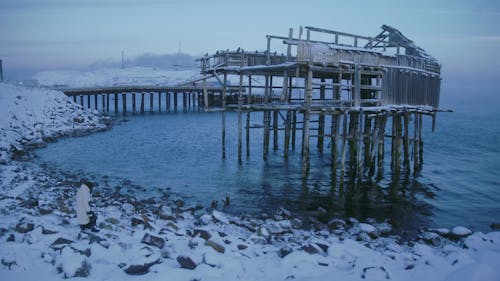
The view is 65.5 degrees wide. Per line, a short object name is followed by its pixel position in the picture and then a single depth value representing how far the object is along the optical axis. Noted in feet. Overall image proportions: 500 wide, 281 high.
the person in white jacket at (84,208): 32.73
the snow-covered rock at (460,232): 41.35
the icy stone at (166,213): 41.96
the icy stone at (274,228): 39.21
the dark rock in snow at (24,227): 30.60
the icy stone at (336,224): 43.31
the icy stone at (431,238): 40.16
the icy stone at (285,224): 40.60
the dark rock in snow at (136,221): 37.35
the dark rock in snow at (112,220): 37.18
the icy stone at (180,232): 35.39
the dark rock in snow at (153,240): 31.09
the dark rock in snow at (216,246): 30.81
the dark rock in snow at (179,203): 50.16
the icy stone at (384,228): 42.01
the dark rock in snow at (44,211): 37.01
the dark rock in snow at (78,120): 126.55
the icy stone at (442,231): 42.57
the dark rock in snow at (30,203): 39.88
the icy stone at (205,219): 41.06
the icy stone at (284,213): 46.88
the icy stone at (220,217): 41.63
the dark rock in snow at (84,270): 24.68
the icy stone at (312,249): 32.02
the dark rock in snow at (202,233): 33.76
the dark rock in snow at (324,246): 33.34
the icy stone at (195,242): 31.44
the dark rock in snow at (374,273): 27.66
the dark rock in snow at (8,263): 24.89
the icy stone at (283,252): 31.59
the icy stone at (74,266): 24.57
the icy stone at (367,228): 41.05
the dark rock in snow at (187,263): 27.20
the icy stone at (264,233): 36.48
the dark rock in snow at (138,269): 25.80
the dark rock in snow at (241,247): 32.59
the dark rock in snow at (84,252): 27.26
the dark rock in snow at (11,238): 28.50
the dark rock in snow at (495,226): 47.02
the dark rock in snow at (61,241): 28.50
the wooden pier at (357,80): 57.82
